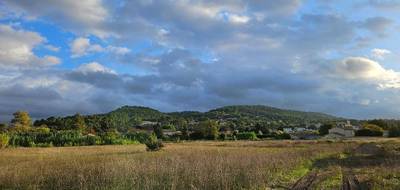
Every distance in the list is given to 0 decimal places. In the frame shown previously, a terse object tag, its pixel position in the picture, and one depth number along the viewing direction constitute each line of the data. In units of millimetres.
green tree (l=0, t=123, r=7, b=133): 103138
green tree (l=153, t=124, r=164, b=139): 118281
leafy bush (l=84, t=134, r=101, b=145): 86562
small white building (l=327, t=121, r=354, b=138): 113500
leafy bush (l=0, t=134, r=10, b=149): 67875
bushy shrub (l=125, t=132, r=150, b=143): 99438
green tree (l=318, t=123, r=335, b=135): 130400
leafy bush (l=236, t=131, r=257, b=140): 112550
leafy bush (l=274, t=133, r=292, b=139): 109500
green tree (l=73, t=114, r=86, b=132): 122462
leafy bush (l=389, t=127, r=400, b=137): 100781
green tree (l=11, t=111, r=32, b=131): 118812
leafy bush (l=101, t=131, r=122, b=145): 89312
